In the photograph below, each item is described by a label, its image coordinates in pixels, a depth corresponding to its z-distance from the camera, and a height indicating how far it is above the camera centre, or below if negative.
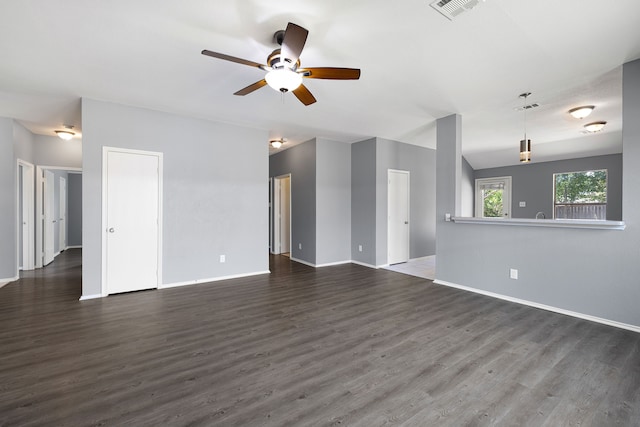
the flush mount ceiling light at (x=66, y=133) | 5.07 +1.44
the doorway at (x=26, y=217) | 5.14 -0.09
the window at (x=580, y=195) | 6.45 +0.41
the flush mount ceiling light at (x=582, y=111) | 4.13 +1.49
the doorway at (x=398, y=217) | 6.04 -0.11
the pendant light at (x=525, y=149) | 4.19 +0.94
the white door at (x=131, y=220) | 3.90 -0.11
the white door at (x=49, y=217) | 5.91 -0.11
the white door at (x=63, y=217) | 7.38 -0.12
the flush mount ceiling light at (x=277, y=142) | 5.91 +1.47
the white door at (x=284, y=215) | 7.59 -0.07
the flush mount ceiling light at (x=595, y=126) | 4.80 +1.46
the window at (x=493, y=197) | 8.00 +0.45
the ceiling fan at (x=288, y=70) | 2.15 +1.17
